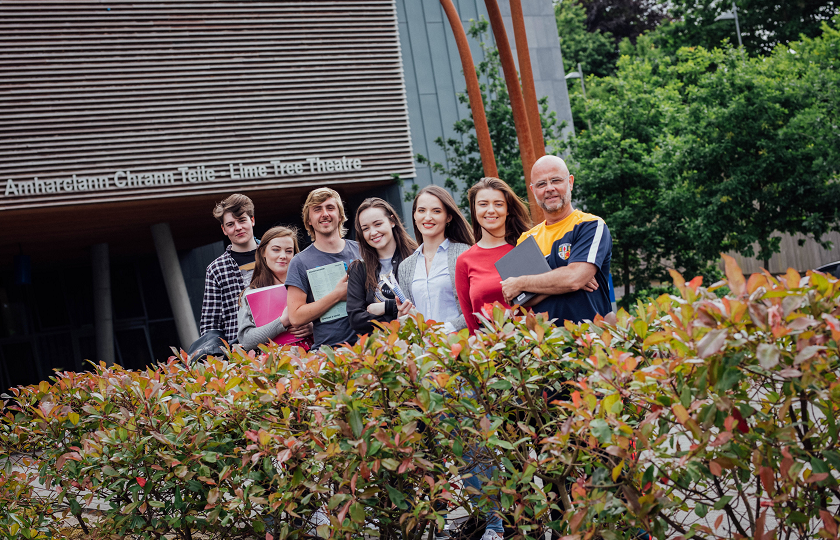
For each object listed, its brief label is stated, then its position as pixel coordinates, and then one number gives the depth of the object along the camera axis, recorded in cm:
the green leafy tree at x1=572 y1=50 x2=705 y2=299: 1466
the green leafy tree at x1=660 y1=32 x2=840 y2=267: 1423
